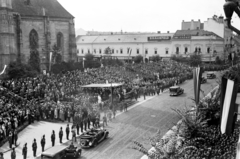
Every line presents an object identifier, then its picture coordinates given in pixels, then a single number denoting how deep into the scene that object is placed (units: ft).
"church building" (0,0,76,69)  145.38
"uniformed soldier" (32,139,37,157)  53.62
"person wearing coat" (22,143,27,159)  51.60
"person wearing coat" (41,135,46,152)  56.06
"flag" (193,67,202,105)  59.91
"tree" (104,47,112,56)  263.10
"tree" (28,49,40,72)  165.50
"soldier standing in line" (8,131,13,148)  58.43
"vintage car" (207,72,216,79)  163.73
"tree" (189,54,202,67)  212.43
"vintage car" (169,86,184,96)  116.16
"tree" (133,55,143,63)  235.44
